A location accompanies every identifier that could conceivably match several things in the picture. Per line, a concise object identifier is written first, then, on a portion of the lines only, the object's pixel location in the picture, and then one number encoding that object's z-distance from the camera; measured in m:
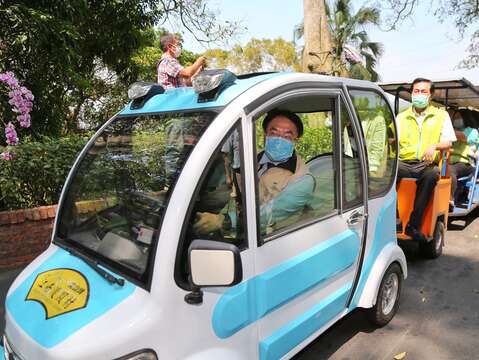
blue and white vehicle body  1.60
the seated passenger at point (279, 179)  1.98
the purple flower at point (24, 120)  4.95
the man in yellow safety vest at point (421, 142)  4.45
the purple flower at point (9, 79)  4.78
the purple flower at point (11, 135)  4.77
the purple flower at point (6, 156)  4.61
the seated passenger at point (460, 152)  5.58
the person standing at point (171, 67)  4.79
